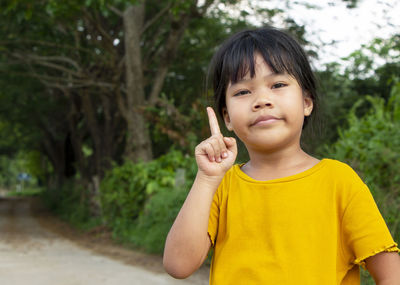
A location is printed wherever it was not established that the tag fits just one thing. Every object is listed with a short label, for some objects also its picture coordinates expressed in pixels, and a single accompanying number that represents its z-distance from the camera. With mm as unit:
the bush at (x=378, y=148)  4680
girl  1393
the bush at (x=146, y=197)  6793
